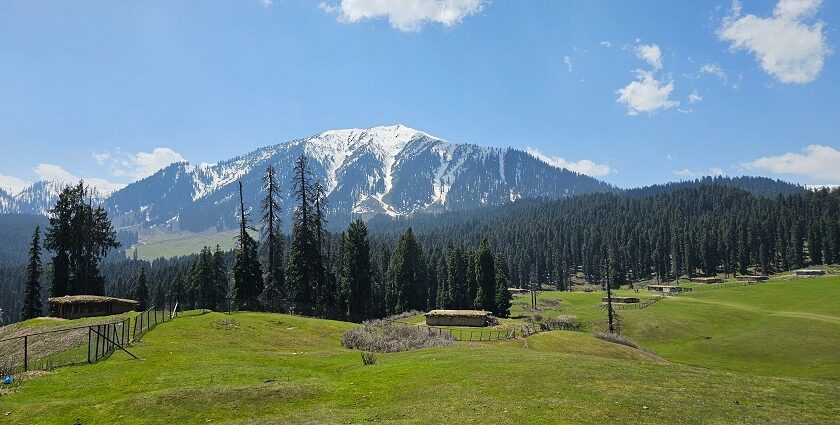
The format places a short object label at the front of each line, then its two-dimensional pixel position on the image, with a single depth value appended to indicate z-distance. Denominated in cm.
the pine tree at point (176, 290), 12375
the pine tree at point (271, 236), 6619
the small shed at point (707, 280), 16840
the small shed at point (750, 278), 15888
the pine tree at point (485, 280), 9950
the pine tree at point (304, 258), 7381
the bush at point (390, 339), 4312
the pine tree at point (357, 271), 8731
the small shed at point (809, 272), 14900
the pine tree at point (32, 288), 7981
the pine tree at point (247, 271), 7300
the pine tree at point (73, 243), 7544
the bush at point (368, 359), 3322
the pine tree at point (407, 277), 9856
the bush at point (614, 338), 5999
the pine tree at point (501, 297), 10175
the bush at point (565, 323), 8376
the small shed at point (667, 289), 14912
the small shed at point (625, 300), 12008
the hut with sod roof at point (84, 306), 5844
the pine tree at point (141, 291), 11181
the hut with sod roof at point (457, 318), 6969
